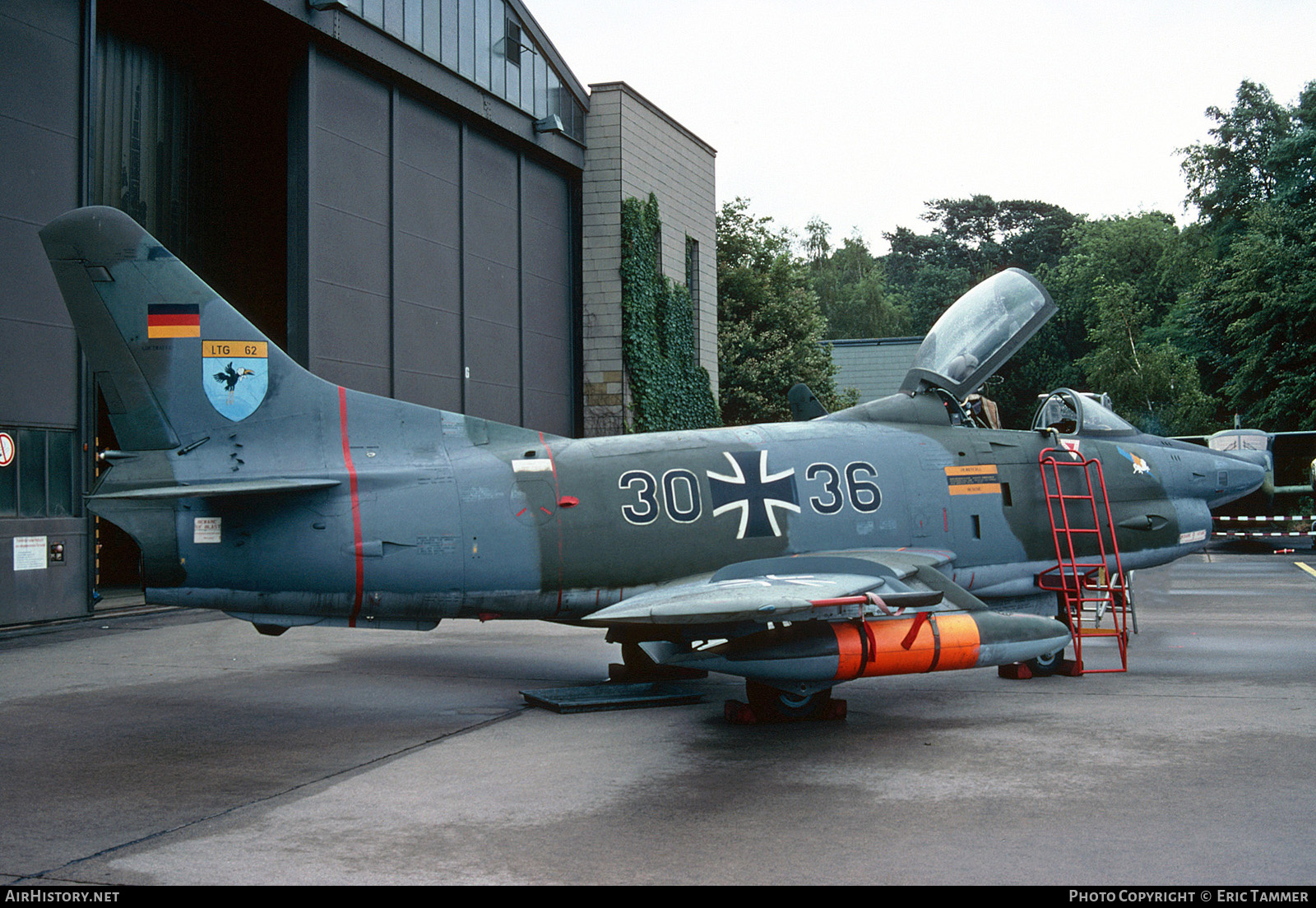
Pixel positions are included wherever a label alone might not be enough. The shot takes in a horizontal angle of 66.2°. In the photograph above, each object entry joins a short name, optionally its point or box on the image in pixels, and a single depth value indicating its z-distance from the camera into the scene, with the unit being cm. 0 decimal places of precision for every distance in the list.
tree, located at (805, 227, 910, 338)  7588
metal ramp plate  892
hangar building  1452
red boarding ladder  1016
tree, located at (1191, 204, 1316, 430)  3284
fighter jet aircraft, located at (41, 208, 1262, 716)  762
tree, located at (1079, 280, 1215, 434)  4619
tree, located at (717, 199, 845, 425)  4053
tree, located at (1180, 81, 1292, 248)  5522
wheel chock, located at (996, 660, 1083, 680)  1019
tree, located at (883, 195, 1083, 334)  8531
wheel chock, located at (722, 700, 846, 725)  834
